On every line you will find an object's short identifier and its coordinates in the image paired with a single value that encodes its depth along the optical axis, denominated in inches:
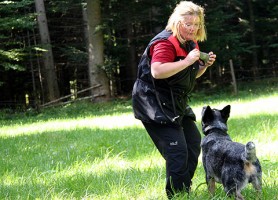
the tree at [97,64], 810.8
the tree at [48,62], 896.9
